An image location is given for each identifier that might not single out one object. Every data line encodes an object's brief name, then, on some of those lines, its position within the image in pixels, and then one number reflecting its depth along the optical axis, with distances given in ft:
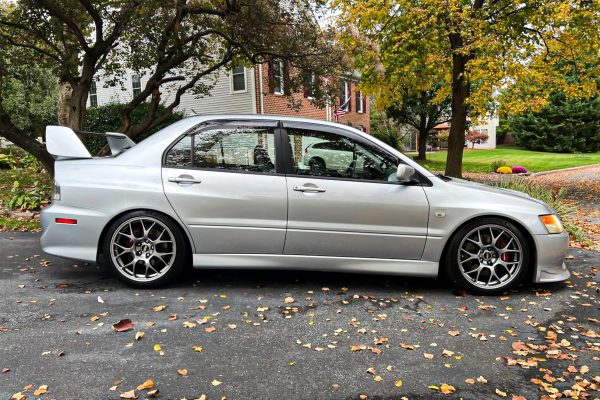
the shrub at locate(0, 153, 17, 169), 44.76
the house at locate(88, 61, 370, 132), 60.49
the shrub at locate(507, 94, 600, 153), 112.06
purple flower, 66.58
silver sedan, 14.02
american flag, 75.28
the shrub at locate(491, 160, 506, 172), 71.20
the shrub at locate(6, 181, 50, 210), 27.17
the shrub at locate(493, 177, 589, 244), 22.67
